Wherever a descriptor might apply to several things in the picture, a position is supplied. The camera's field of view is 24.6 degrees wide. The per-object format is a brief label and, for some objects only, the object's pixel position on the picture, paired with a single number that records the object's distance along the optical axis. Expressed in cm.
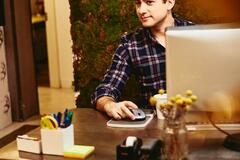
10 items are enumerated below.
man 256
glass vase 169
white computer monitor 177
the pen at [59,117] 184
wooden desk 180
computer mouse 212
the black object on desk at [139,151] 168
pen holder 181
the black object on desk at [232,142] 182
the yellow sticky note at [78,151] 180
